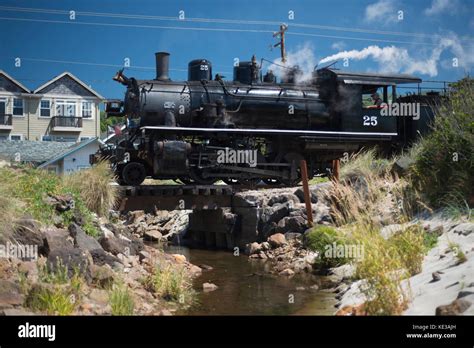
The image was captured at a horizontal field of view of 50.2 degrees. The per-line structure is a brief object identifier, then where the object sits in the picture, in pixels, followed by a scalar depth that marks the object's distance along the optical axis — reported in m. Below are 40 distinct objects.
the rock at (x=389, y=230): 8.80
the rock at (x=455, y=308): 4.81
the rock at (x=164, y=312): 6.98
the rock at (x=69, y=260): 7.02
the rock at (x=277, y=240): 13.42
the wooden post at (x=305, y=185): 12.26
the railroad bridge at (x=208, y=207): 13.39
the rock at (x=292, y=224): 13.77
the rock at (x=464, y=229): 7.61
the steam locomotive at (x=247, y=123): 14.05
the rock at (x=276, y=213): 14.75
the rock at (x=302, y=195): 14.70
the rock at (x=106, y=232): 10.14
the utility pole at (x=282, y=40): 28.08
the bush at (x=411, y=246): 7.17
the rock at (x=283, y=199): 14.91
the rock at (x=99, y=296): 6.50
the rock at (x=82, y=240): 8.38
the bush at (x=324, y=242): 10.03
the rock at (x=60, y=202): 9.33
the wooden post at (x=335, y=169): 12.10
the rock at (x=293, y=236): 13.25
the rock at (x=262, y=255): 13.30
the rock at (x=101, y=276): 7.28
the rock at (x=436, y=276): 6.12
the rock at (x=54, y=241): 7.38
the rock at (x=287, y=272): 10.68
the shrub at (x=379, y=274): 5.74
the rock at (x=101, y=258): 8.26
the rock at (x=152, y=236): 18.25
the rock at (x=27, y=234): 7.32
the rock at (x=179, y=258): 11.73
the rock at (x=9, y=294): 5.64
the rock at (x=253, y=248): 13.98
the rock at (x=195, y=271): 10.96
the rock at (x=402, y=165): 11.91
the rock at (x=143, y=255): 10.24
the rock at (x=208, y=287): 9.29
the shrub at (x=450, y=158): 9.28
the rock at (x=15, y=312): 5.24
